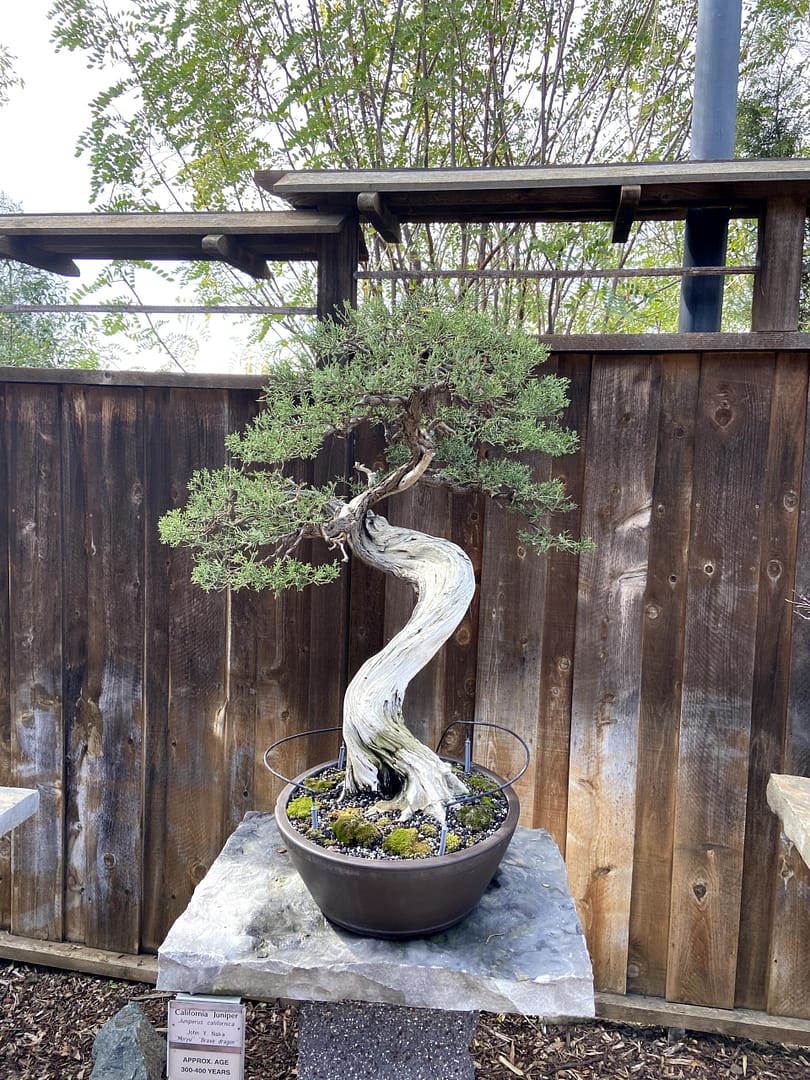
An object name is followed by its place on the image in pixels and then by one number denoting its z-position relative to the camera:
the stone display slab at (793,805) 1.18
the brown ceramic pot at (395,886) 1.03
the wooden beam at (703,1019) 1.64
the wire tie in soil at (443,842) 1.06
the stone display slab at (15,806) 1.25
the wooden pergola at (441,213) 1.47
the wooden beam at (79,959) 1.89
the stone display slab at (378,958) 1.03
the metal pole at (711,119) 1.76
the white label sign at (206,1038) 1.10
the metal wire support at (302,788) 1.21
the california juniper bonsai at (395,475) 1.24
